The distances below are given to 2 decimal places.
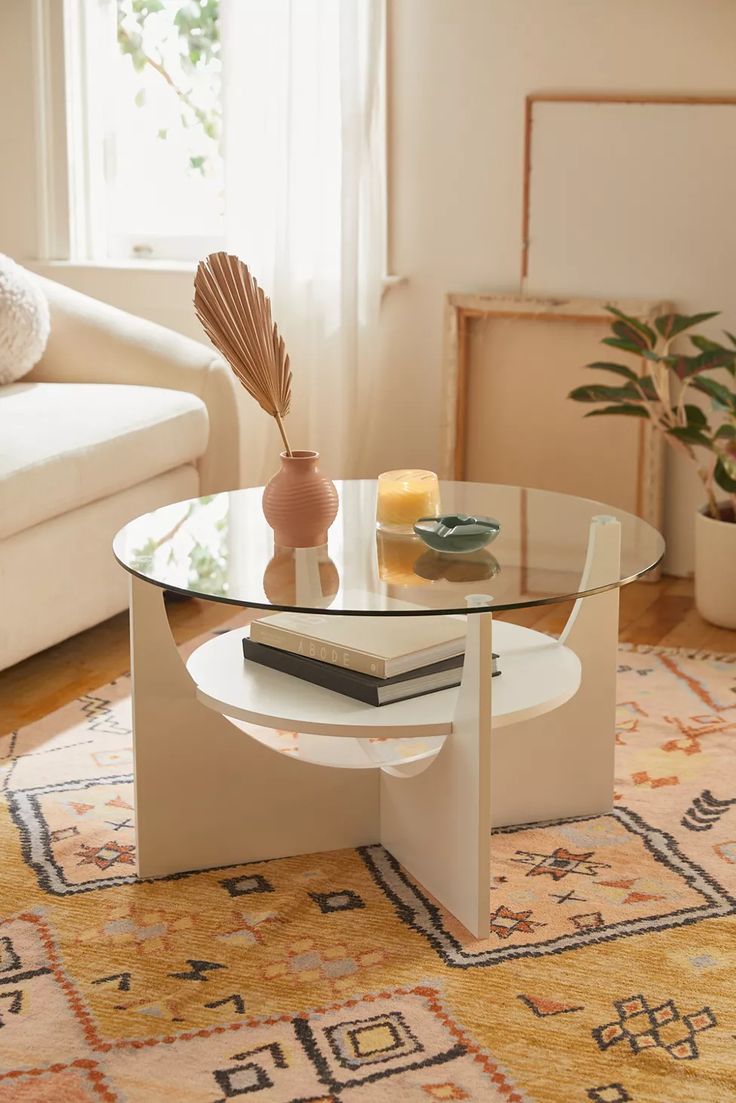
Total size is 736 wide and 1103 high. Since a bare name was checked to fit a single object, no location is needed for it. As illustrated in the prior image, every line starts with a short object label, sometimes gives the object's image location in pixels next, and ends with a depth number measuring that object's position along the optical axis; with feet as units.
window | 12.01
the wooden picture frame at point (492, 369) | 10.71
